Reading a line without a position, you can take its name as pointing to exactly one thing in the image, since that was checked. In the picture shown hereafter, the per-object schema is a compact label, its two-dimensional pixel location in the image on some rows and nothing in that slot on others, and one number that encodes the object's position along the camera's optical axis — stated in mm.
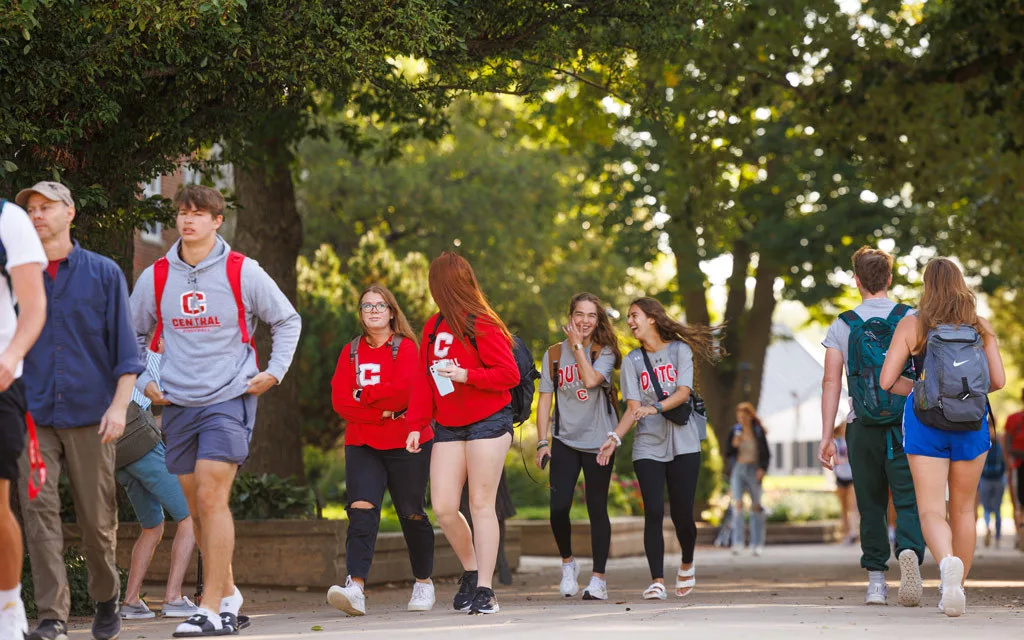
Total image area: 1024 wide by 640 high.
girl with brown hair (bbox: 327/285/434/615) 17250
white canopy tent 85231
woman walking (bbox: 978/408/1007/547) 41000
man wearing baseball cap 12672
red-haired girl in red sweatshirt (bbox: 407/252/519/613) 16281
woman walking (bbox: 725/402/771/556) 38969
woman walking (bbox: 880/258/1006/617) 15641
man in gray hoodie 13766
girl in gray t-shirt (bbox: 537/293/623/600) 20031
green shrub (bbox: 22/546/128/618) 17328
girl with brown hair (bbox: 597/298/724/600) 19953
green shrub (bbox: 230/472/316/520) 24016
